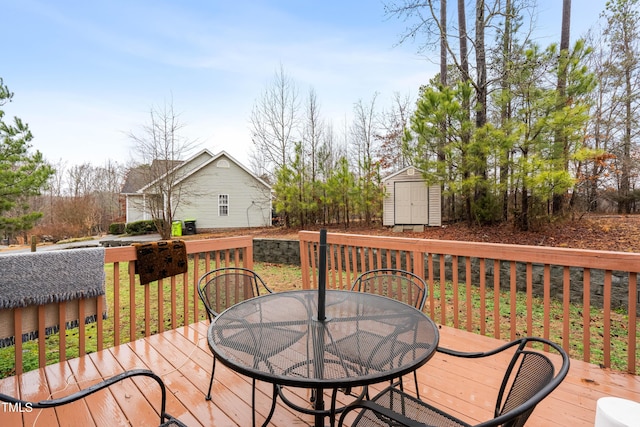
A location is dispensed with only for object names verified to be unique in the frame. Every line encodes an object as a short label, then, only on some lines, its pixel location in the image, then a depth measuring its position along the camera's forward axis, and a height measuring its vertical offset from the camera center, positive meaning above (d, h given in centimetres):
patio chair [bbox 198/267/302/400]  210 -60
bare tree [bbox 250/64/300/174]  1235 +400
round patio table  106 -56
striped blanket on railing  184 -42
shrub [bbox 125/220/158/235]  1466 -73
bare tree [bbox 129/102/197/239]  1145 +224
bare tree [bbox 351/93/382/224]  1359 +367
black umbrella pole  133 -26
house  1430 +85
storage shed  998 +30
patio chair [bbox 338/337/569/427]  75 -60
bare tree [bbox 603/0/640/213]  906 +434
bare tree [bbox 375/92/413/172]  1404 +383
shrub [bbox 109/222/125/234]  1552 -81
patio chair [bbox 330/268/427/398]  213 -58
